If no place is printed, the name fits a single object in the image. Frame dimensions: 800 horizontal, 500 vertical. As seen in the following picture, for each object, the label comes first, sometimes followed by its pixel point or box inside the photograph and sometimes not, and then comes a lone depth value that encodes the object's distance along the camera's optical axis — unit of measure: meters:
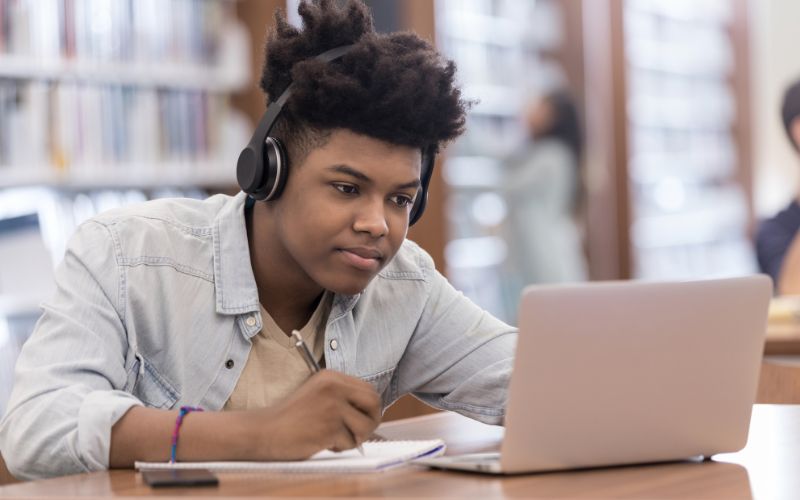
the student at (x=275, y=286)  2.06
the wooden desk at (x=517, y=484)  1.85
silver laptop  1.88
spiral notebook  1.94
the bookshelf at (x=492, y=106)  6.95
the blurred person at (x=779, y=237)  5.07
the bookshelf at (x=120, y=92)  4.28
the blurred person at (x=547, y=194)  7.62
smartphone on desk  1.86
